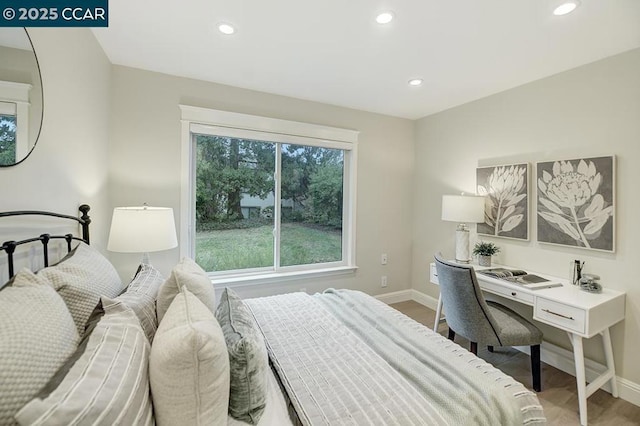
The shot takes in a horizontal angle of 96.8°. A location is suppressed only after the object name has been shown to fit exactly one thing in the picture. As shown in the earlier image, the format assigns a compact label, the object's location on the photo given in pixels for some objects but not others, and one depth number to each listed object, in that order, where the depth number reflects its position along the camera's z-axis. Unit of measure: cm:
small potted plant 278
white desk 183
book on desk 221
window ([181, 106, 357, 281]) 285
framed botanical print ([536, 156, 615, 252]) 214
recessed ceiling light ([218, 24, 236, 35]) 188
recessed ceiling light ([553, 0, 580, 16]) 161
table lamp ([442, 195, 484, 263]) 278
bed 67
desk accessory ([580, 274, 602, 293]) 207
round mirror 110
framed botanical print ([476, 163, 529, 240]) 265
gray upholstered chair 206
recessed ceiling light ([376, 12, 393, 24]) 173
